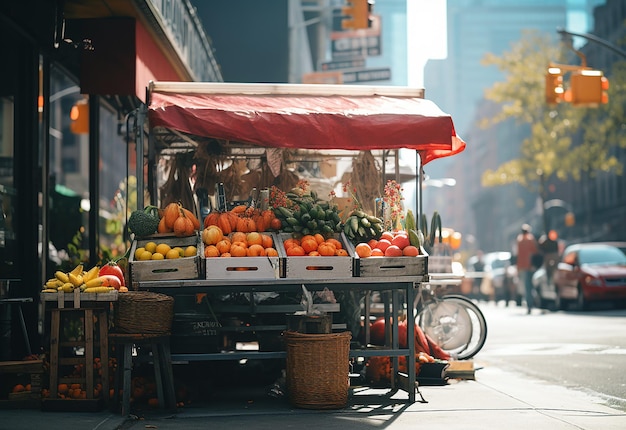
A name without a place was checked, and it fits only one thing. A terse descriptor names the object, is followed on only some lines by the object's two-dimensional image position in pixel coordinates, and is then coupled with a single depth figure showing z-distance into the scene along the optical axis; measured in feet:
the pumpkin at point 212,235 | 31.37
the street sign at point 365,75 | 110.01
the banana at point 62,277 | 29.40
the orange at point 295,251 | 31.37
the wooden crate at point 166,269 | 30.22
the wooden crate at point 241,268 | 30.32
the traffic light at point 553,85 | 83.20
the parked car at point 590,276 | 87.04
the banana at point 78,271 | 29.91
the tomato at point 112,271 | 30.27
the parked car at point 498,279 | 123.75
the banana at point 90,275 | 29.58
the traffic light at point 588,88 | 79.15
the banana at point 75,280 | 29.27
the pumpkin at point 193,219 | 33.01
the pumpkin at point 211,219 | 33.28
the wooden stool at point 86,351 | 28.94
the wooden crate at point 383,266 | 30.96
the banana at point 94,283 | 29.23
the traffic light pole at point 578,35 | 83.87
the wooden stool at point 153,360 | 28.32
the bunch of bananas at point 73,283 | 29.17
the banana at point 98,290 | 28.96
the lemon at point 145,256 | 30.81
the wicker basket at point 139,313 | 28.58
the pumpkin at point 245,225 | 32.91
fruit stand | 30.68
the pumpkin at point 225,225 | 32.78
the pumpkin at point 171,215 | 32.68
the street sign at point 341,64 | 123.03
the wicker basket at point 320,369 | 29.30
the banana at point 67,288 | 29.14
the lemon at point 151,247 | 31.12
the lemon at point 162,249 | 30.96
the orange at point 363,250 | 31.48
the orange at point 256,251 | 30.94
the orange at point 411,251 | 31.30
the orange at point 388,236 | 32.65
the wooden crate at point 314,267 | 30.71
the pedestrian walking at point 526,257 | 96.99
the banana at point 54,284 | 29.35
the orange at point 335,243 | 31.91
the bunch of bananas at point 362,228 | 33.37
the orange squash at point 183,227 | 32.24
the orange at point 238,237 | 31.76
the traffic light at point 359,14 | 80.84
